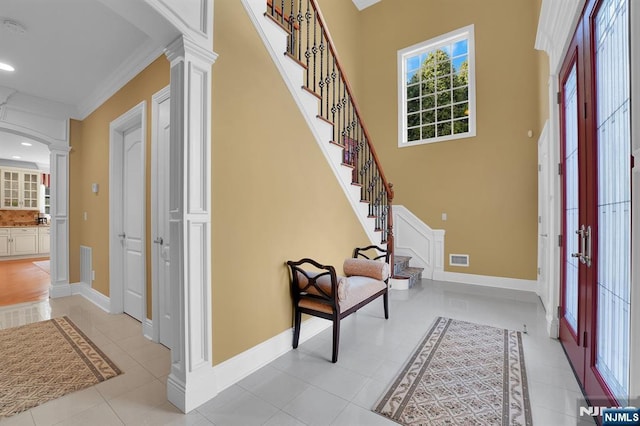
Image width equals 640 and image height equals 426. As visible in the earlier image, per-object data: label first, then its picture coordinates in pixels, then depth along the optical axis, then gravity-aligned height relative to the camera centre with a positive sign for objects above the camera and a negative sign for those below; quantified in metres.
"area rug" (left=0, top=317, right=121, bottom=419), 1.96 -1.27
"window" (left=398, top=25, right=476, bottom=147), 5.09 +2.39
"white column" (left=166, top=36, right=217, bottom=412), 1.80 -0.08
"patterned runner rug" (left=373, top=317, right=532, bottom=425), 1.70 -1.25
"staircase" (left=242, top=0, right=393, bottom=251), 2.50 +1.10
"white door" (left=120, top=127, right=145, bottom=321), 3.23 -0.11
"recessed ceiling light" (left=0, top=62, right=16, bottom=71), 3.16 +1.69
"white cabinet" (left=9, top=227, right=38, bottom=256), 7.80 -0.81
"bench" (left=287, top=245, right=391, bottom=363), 2.38 -0.76
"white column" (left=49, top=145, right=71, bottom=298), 4.30 -0.13
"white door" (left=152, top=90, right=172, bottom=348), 2.67 -0.03
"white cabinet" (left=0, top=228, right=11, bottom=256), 7.60 -0.77
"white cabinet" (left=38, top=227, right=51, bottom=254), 8.33 -0.81
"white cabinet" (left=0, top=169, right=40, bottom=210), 8.05 +0.72
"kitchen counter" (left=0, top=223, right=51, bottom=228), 7.83 -0.36
